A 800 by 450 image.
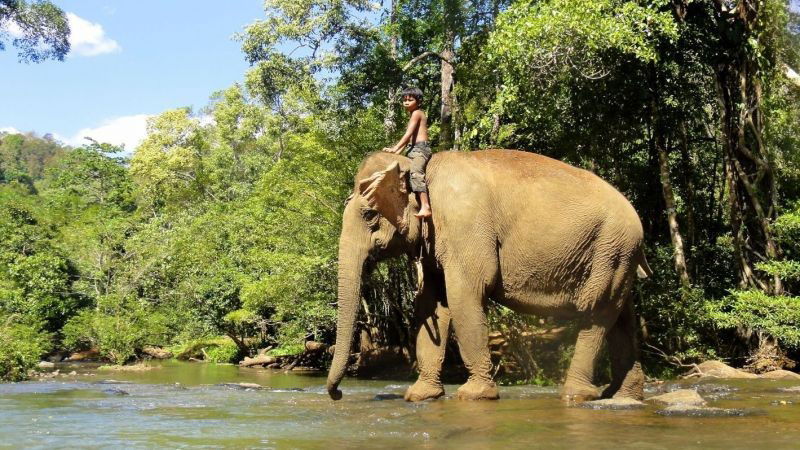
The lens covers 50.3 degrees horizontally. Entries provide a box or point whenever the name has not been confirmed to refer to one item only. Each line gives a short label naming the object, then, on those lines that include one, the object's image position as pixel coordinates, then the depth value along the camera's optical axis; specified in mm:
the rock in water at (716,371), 14398
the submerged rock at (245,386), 13392
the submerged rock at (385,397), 10330
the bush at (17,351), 17047
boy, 9766
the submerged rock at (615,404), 8891
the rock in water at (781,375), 14073
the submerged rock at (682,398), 9054
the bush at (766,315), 14008
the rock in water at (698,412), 8148
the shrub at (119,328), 24953
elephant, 9672
